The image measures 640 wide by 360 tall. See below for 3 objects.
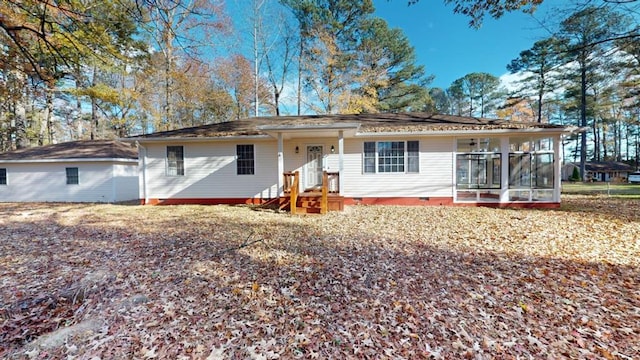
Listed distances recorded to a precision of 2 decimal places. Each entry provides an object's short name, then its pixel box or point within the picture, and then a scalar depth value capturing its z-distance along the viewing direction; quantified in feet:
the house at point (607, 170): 98.04
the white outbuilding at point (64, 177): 41.01
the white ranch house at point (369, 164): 30.40
